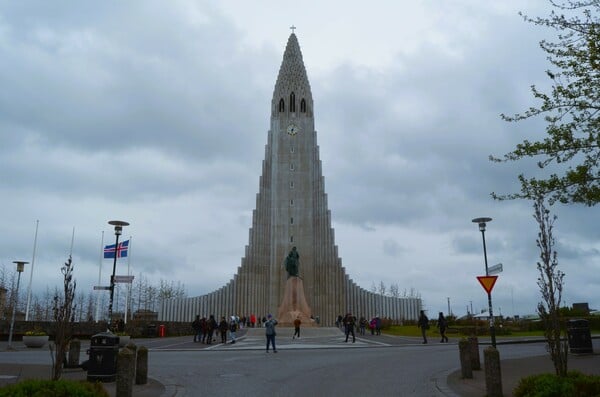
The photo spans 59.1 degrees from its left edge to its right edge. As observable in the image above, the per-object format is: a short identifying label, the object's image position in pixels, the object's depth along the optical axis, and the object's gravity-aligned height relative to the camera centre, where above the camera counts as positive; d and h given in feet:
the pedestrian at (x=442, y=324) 93.50 -0.92
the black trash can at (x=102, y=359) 42.75 -3.20
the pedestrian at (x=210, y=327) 102.56 -1.58
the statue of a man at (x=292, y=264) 146.92 +14.87
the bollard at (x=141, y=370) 41.57 -3.94
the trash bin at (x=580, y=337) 56.90 -1.95
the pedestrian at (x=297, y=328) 105.63 -1.93
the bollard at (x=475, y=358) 46.94 -3.41
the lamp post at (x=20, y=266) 94.35 +9.36
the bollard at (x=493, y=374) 33.06 -3.41
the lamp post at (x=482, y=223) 72.42 +12.82
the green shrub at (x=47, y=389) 25.08 -3.34
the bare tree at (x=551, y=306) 29.89 +0.72
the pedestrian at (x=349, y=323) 96.37 -0.77
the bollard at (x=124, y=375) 33.92 -3.53
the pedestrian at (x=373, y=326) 132.01 -1.81
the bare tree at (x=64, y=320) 31.48 -0.07
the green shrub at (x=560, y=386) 27.07 -3.45
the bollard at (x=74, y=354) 51.08 -3.37
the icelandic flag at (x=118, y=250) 91.46 +11.88
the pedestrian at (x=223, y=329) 101.73 -1.91
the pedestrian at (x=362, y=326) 140.43 -1.90
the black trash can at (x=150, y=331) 132.67 -2.98
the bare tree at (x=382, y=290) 369.18 +20.25
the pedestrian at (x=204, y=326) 102.39 -1.37
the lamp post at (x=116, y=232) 79.71 +13.67
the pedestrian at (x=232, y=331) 100.54 -2.28
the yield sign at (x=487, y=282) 59.41 +4.03
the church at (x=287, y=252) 214.69 +26.43
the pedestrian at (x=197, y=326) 105.91 -1.40
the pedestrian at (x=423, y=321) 94.71 -0.41
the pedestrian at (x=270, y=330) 71.87 -1.49
